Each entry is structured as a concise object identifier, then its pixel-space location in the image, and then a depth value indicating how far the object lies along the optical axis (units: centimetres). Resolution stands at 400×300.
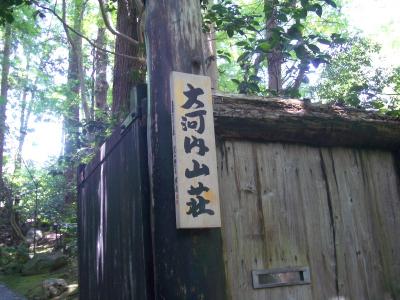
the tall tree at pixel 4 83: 1620
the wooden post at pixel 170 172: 235
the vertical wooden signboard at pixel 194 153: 235
